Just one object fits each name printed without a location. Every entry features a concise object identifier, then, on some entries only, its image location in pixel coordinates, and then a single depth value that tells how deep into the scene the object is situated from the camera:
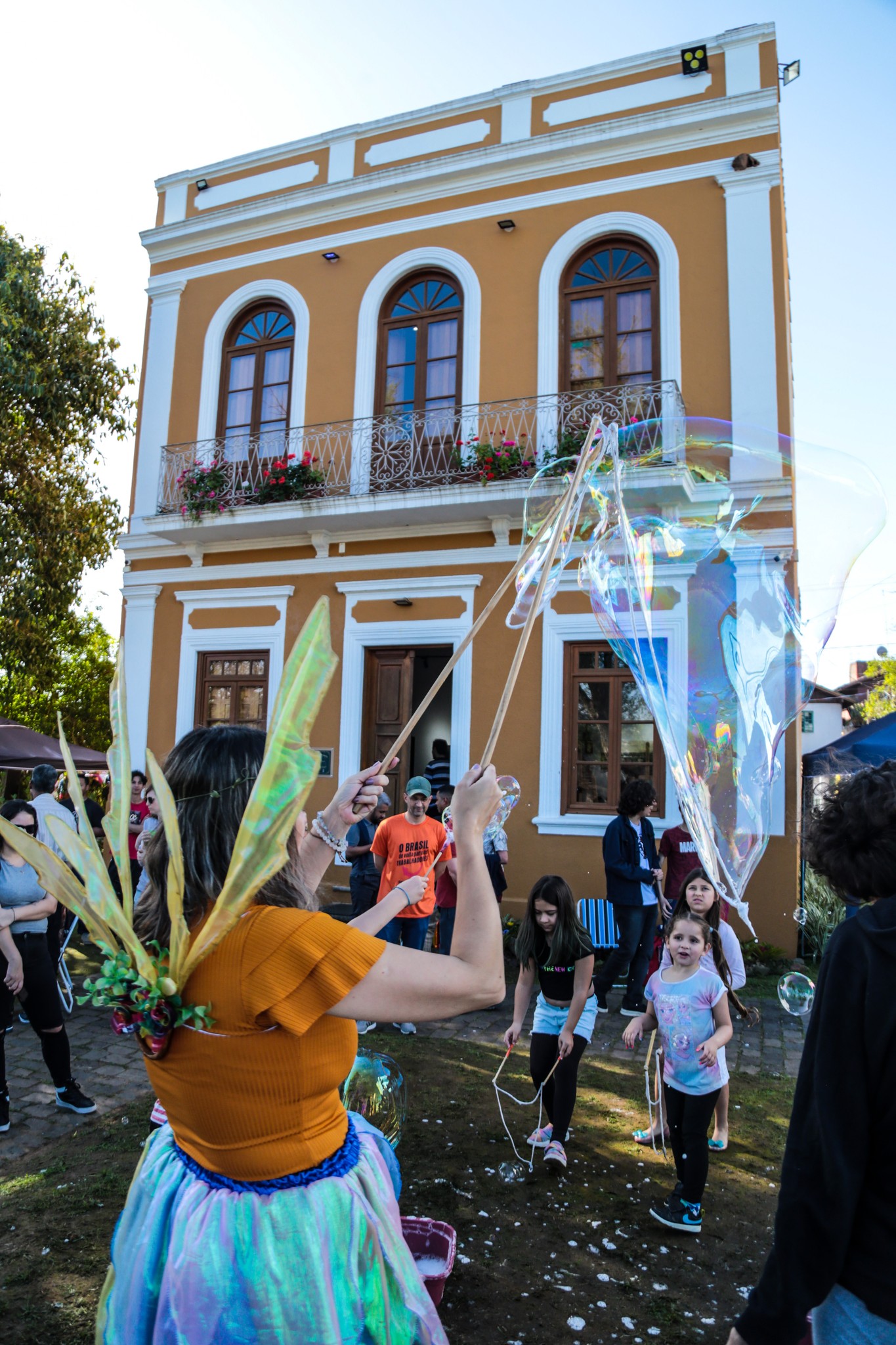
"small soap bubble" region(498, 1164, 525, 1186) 4.12
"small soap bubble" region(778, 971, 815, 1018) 4.23
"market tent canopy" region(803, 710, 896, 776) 9.71
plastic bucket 2.96
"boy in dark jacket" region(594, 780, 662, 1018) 7.09
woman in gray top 4.75
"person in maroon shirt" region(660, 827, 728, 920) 7.39
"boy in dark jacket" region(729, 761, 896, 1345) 1.49
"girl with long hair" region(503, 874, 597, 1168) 4.23
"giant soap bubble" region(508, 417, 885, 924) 3.89
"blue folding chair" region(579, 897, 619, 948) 6.79
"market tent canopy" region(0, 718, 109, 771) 10.61
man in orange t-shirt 6.57
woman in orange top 1.53
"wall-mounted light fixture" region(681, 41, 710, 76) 10.19
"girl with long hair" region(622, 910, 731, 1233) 3.66
